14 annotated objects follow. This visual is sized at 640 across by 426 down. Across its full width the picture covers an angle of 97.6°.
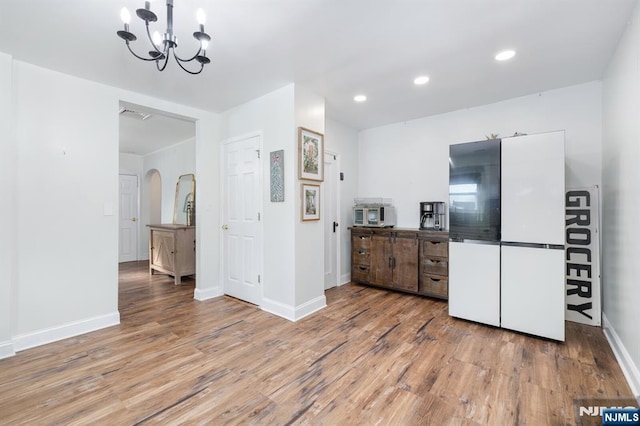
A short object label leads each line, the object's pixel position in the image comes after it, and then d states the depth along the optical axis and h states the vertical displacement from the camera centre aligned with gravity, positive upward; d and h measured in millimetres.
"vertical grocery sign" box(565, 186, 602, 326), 2932 -467
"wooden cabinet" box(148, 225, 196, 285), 4734 -646
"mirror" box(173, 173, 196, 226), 5539 +290
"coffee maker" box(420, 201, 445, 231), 4078 -32
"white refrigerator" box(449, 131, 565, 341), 2607 -226
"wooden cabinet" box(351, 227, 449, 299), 3738 -673
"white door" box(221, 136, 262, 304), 3641 -86
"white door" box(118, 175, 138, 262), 6793 -156
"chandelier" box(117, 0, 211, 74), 1441 +1015
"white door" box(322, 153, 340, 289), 4375 -146
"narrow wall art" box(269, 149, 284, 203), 3277 +447
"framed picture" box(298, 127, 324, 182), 3229 +712
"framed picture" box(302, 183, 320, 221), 3291 +135
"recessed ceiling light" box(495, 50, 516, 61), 2512 +1444
